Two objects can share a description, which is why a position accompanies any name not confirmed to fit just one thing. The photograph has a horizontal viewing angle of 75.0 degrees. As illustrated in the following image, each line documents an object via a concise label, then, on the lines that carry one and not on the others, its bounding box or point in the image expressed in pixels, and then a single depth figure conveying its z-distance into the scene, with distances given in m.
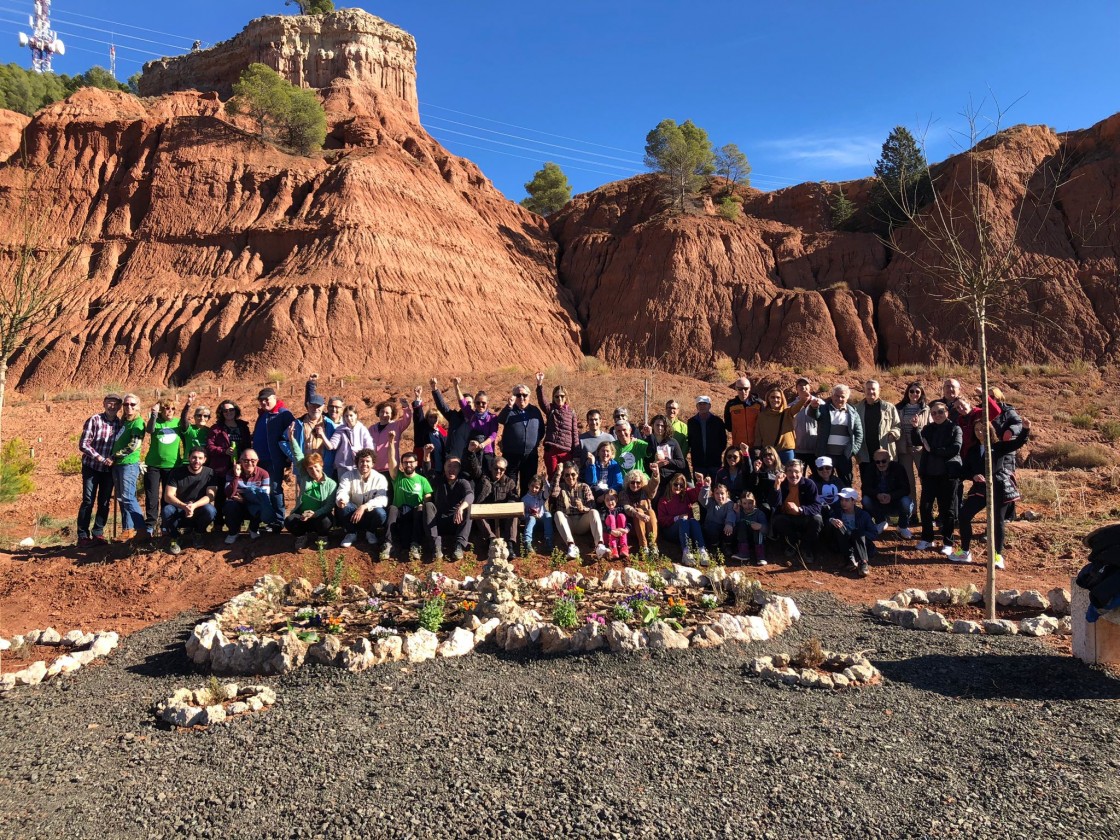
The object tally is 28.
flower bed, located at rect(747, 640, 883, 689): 5.54
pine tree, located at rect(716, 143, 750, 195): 44.34
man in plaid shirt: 9.91
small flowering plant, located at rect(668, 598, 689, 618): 7.06
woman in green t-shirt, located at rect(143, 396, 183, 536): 10.05
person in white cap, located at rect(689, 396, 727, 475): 10.86
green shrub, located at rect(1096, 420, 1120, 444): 19.83
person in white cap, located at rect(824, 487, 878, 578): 9.37
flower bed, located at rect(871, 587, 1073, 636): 6.82
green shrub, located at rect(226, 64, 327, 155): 37.00
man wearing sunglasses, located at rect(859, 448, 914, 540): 10.05
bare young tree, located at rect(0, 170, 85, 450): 6.62
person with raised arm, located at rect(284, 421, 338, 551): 9.56
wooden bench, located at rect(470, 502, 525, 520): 9.33
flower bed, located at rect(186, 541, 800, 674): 6.23
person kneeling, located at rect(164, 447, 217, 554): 9.67
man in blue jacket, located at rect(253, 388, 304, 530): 10.18
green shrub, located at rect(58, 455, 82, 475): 18.72
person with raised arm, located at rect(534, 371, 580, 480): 10.58
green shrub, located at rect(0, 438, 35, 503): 15.12
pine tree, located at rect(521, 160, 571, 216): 49.38
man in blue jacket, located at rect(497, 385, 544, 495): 10.40
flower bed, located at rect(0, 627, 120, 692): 6.06
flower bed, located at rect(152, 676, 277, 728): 5.09
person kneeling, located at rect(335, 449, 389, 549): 9.48
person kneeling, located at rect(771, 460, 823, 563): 9.49
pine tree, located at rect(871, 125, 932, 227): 36.06
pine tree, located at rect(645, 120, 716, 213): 41.78
